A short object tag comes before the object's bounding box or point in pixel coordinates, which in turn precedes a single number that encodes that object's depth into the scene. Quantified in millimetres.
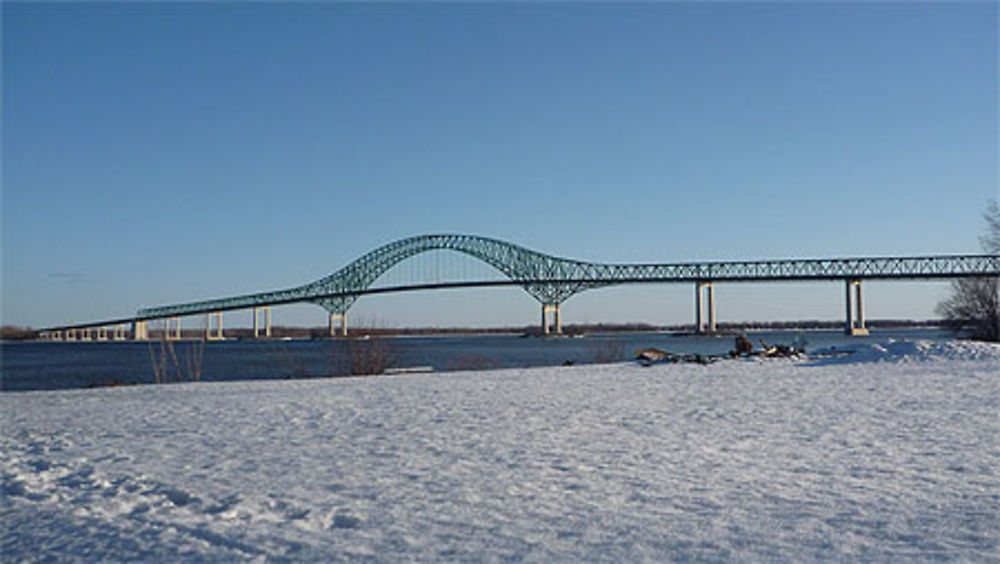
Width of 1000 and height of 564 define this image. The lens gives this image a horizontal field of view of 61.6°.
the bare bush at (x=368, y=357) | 21359
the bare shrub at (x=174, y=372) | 21509
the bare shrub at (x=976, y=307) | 35719
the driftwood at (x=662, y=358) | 20394
